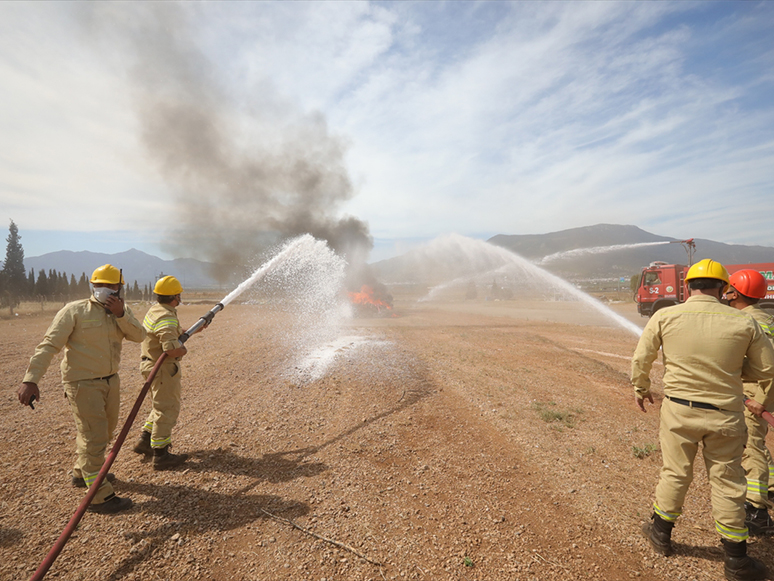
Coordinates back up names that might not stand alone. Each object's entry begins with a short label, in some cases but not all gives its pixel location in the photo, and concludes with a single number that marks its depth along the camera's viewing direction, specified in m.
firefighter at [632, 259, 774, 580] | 2.92
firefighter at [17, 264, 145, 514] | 3.66
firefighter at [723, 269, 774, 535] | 3.49
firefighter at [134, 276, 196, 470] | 4.43
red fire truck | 16.70
